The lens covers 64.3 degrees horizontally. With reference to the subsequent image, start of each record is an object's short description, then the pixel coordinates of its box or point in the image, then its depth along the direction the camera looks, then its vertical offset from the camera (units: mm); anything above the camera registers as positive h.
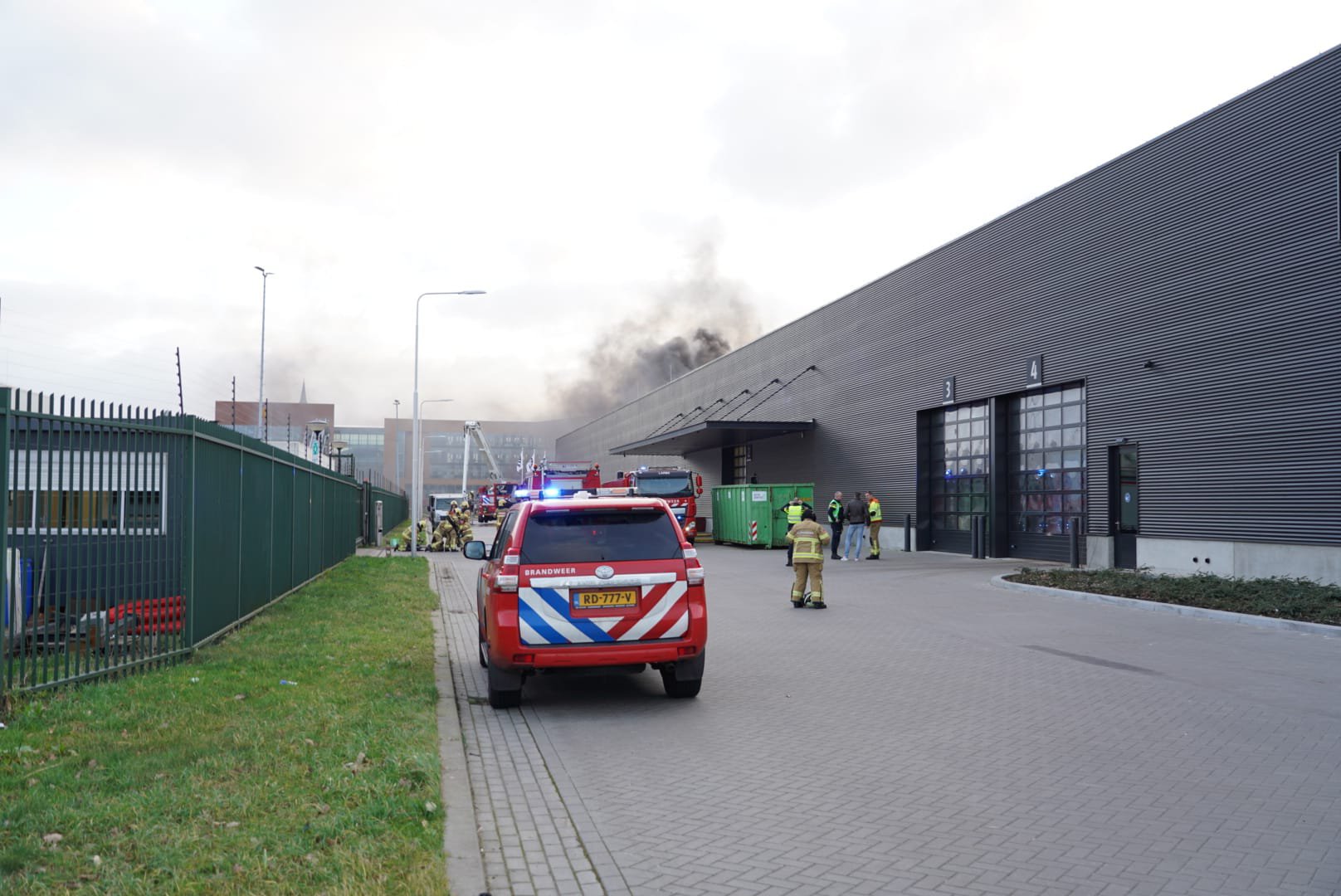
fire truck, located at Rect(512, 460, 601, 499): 40625 +93
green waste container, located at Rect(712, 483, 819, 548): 33875 -996
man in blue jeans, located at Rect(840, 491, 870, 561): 27234 -990
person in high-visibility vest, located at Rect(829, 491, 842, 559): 28984 -1076
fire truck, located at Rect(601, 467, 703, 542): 35531 -186
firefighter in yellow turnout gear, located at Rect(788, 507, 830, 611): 15547 -1108
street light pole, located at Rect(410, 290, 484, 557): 28344 -53
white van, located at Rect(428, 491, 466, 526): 57066 -1295
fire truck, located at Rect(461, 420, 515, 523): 57031 -694
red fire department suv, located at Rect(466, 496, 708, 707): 8227 -908
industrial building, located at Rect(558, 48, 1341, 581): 18562 +2779
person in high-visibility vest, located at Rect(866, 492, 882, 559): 28000 -1065
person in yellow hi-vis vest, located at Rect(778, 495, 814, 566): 25469 -704
